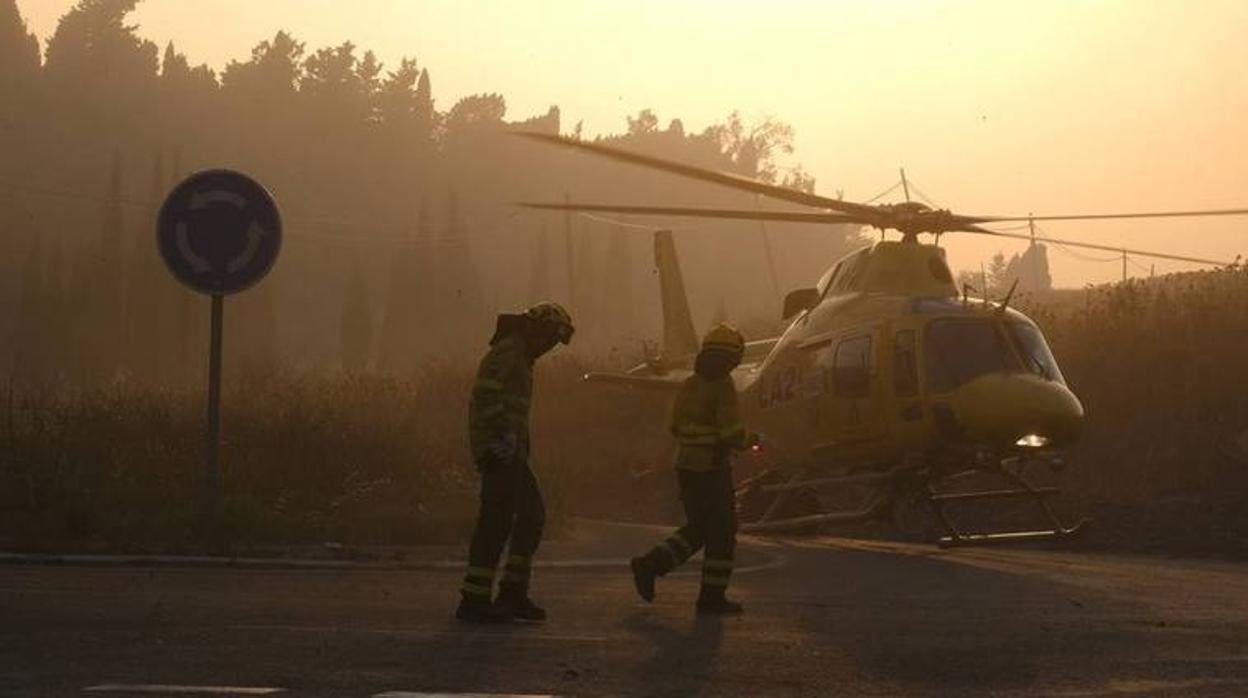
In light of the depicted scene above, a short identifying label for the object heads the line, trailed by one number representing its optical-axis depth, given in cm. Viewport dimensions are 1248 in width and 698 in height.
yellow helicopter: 1709
